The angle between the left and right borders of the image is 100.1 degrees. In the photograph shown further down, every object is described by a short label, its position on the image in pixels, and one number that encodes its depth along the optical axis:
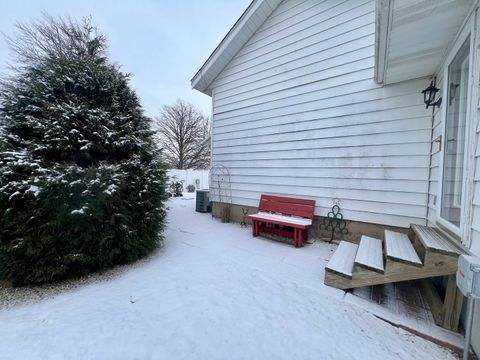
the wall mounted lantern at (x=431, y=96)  2.94
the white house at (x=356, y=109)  2.15
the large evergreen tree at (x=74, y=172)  2.69
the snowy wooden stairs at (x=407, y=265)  1.93
